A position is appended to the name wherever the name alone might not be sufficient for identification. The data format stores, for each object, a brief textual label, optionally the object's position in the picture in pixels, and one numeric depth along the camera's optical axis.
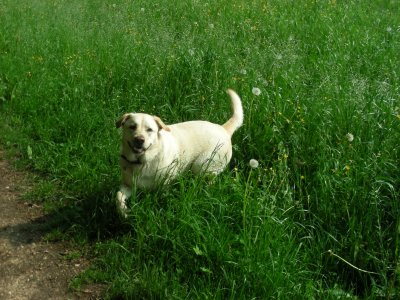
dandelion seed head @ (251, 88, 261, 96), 4.63
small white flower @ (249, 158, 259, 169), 3.98
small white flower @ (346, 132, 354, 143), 4.03
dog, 3.80
